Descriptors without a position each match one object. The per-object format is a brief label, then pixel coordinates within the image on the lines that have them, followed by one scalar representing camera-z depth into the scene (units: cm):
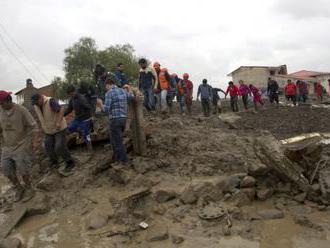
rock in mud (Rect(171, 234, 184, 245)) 591
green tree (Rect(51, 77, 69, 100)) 3809
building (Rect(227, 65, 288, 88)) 4824
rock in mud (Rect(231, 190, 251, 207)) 673
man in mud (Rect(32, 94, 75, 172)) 775
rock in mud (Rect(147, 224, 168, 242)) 603
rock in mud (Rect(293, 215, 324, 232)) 591
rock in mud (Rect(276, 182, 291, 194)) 685
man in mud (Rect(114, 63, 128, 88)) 1111
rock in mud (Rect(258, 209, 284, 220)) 634
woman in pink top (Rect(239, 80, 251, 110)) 1684
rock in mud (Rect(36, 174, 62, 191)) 786
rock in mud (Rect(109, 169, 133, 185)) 764
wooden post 843
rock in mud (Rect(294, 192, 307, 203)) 660
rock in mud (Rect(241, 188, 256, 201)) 683
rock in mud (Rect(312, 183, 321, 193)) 662
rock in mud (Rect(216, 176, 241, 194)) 704
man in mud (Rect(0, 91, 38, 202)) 720
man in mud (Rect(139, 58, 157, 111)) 1102
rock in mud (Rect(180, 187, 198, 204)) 685
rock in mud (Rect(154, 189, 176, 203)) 703
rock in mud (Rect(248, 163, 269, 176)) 705
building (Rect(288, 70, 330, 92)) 4661
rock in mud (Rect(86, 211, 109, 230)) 653
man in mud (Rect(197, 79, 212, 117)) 1456
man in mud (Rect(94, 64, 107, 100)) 1078
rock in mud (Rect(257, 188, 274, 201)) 679
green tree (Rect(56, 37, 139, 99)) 4022
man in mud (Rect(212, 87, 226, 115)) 1577
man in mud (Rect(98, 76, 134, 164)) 756
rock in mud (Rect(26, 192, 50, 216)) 722
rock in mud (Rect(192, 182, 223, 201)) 692
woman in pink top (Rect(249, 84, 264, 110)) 1745
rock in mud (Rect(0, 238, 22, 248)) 607
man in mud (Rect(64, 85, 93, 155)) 823
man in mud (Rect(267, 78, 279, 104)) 1790
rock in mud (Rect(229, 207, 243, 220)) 638
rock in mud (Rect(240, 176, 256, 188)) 698
